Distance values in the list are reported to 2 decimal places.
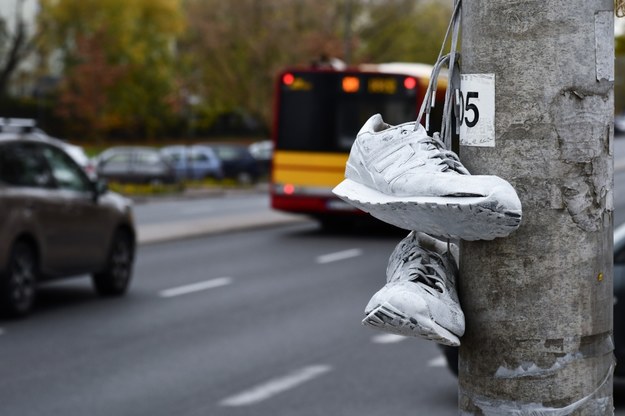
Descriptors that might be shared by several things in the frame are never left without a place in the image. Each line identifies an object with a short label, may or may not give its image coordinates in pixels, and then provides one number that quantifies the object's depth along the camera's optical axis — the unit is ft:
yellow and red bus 77.71
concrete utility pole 7.80
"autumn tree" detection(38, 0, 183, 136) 226.17
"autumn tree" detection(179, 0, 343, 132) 194.80
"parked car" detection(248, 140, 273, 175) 171.12
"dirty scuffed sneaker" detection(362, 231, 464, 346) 7.64
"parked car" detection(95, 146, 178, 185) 138.31
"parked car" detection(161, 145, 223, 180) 157.99
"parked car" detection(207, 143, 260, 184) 164.45
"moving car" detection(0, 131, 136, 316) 40.11
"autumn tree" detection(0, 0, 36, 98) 164.45
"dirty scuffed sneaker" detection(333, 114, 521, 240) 7.41
